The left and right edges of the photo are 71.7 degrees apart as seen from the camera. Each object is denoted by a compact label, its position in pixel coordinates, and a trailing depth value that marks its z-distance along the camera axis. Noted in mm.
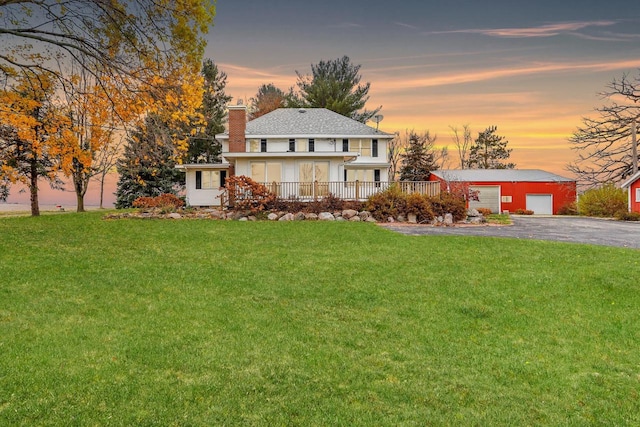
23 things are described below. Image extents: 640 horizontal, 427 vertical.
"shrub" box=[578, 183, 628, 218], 31219
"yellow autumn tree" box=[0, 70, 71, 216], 11891
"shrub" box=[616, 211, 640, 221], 27250
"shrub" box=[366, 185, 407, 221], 22219
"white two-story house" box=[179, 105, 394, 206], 25656
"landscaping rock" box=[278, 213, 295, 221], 21862
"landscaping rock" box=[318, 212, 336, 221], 21994
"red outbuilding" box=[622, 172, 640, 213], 29297
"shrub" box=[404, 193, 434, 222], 22266
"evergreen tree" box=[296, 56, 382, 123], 49500
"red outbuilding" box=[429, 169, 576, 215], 39062
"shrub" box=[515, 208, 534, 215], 37459
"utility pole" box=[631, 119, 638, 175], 30891
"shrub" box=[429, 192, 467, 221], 23097
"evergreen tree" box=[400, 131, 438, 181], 47062
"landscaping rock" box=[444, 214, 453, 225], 22281
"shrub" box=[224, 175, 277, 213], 22953
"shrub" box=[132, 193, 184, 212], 24086
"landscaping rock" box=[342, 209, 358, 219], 22312
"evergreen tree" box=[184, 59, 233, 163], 45969
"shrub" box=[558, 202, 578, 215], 36206
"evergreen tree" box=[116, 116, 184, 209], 37531
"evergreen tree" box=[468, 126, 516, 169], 57375
